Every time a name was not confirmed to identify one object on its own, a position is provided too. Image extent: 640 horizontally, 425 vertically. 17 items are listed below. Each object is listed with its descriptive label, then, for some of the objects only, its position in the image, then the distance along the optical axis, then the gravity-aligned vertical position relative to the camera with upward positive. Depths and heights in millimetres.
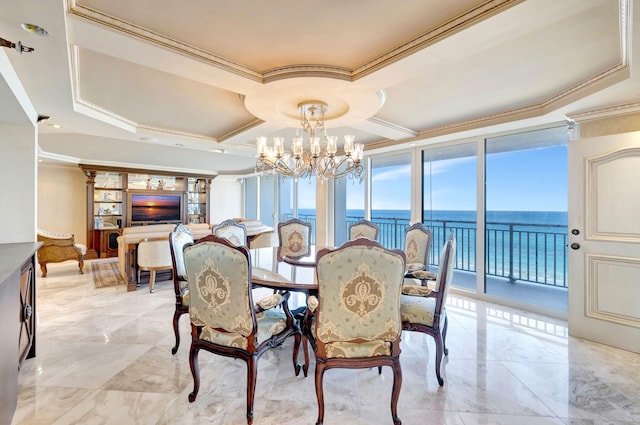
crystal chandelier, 2789 +595
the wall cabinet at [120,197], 6789 +411
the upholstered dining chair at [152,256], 4195 -643
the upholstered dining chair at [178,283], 2482 -628
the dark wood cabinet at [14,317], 1494 -681
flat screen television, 7473 +159
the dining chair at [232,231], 3456 -226
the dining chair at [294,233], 4180 -304
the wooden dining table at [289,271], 2068 -518
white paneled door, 2568 -259
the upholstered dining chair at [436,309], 2082 -735
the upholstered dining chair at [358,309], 1572 -555
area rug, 4672 -1118
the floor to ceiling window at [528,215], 3695 -36
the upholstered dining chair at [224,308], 1679 -587
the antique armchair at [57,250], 4879 -648
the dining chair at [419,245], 3359 -392
